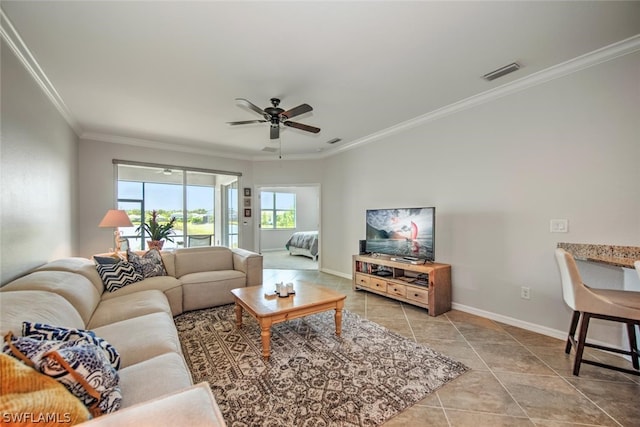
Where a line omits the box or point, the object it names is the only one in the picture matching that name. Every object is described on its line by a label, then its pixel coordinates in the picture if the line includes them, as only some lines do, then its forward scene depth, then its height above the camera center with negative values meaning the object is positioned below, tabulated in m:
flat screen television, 3.31 -0.27
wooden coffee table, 2.21 -0.85
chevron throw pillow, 2.79 -0.68
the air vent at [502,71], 2.46 +1.39
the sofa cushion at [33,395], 0.74 -0.55
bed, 7.12 -0.91
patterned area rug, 1.62 -1.23
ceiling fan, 2.65 +1.05
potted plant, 4.16 -0.31
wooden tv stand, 3.17 -0.92
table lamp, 3.63 -0.09
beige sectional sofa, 0.87 -0.81
